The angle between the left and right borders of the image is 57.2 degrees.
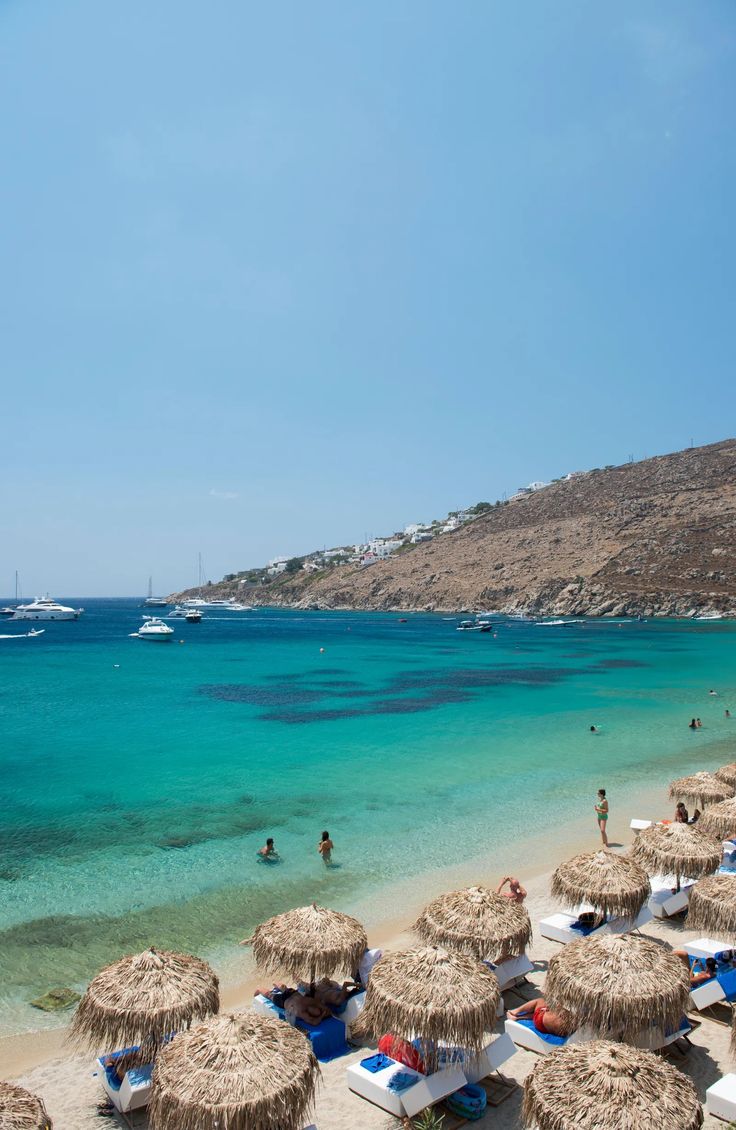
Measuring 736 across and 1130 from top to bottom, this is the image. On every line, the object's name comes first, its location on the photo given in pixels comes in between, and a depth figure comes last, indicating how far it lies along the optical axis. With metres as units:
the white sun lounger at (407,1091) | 7.10
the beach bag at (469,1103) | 7.29
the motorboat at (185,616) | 116.81
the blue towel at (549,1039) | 8.08
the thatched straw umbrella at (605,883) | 10.28
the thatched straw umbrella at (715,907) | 9.72
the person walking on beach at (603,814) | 16.17
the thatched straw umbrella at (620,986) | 7.34
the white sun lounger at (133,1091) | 7.36
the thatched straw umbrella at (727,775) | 16.91
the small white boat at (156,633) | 84.62
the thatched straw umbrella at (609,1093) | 5.43
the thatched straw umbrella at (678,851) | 11.59
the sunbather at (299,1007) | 8.77
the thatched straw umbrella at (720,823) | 13.65
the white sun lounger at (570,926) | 10.87
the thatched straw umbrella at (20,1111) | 5.60
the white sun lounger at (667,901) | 12.09
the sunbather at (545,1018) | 8.09
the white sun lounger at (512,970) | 9.49
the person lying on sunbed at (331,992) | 8.98
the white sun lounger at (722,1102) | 6.75
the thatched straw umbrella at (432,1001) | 7.05
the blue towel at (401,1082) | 7.17
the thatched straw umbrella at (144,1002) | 7.22
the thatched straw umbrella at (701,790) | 15.44
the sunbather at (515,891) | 12.01
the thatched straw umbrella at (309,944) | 8.56
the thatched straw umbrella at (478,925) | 9.02
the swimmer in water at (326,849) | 15.47
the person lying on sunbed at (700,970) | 9.27
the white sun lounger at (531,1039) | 8.09
